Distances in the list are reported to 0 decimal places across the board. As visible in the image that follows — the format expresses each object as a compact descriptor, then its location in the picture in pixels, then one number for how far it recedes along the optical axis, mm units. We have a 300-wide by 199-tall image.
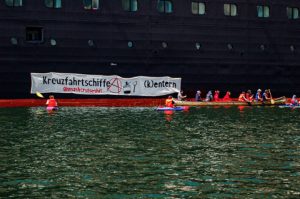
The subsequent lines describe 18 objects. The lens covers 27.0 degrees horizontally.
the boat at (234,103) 47938
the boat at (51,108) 42469
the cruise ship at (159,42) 45094
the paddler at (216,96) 49781
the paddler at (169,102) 45112
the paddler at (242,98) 49781
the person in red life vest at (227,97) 50125
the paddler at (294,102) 48719
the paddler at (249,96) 50062
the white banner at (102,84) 45625
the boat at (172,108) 44444
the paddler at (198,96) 48500
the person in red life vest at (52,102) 42922
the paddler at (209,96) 49134
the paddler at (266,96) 50969
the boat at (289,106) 48553
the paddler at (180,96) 48547
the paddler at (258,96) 50562
